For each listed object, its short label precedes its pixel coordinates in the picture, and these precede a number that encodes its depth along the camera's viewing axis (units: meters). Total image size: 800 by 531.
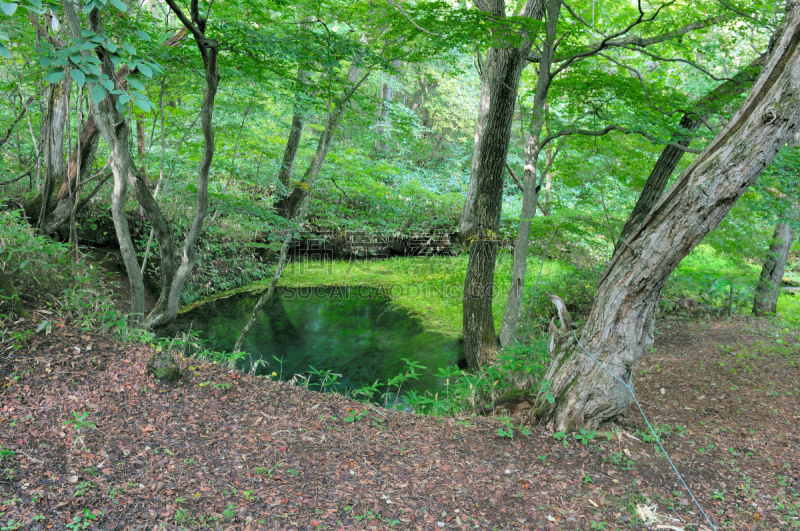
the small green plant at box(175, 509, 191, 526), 2.04
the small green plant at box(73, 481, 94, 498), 2.08
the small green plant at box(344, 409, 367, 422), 3.25
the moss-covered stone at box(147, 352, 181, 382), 3.10
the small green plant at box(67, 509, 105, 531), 1.92
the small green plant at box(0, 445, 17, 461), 2.17
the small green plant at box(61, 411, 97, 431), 2.49
